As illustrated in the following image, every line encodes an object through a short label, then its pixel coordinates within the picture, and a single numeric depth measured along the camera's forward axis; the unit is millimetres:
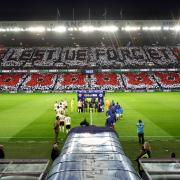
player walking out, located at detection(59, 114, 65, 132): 14108
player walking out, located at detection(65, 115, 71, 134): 13518
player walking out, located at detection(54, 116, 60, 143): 12512
